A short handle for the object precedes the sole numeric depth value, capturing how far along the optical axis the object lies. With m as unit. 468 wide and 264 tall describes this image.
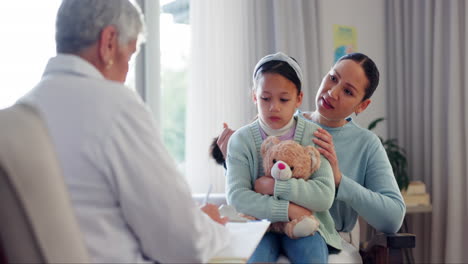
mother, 1.88
